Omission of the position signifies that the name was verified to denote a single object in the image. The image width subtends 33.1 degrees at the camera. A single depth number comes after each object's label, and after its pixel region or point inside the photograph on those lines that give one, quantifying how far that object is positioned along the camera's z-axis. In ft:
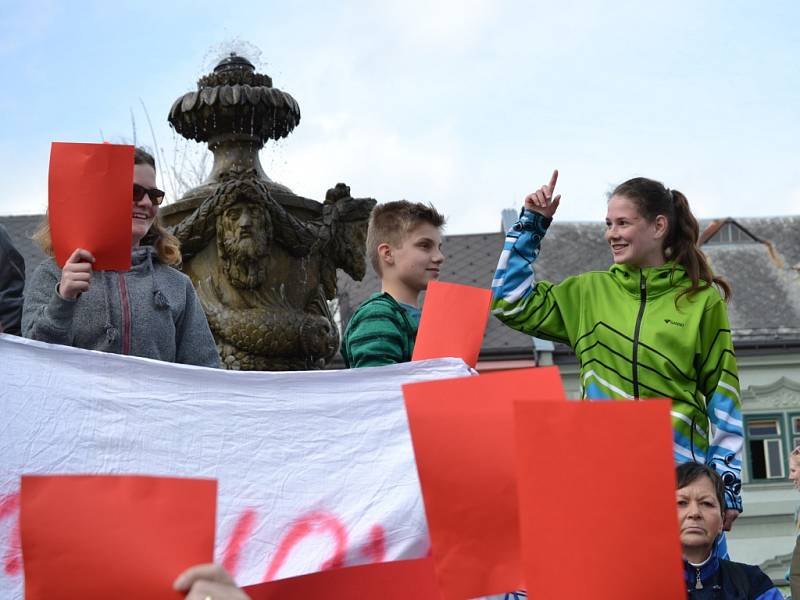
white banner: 10.68
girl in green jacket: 14.55
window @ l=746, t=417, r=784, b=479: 97.66
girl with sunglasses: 12.41
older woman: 12.52
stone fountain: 22.80
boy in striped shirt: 14.92
